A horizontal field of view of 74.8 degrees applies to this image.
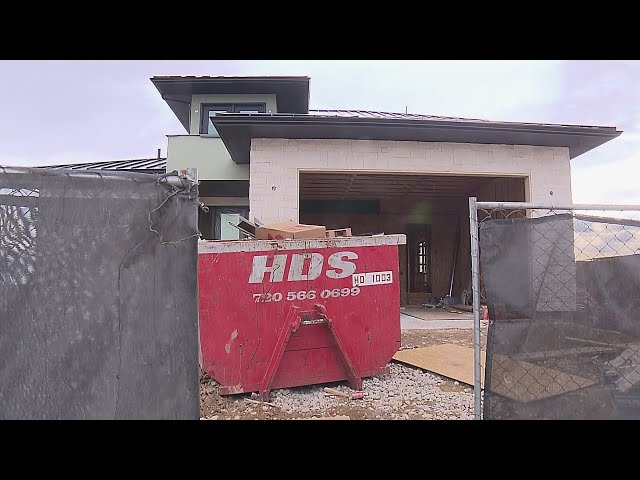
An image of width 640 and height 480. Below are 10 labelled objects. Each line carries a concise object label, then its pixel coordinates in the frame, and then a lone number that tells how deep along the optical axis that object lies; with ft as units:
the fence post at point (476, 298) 8.30
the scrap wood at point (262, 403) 14.12
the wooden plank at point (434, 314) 37.06
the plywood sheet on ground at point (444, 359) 17.39
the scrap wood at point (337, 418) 12.91
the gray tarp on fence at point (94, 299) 5.32
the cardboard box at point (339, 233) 16.77
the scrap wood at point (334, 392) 15.03
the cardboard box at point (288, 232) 15.89
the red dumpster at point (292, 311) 14.37
